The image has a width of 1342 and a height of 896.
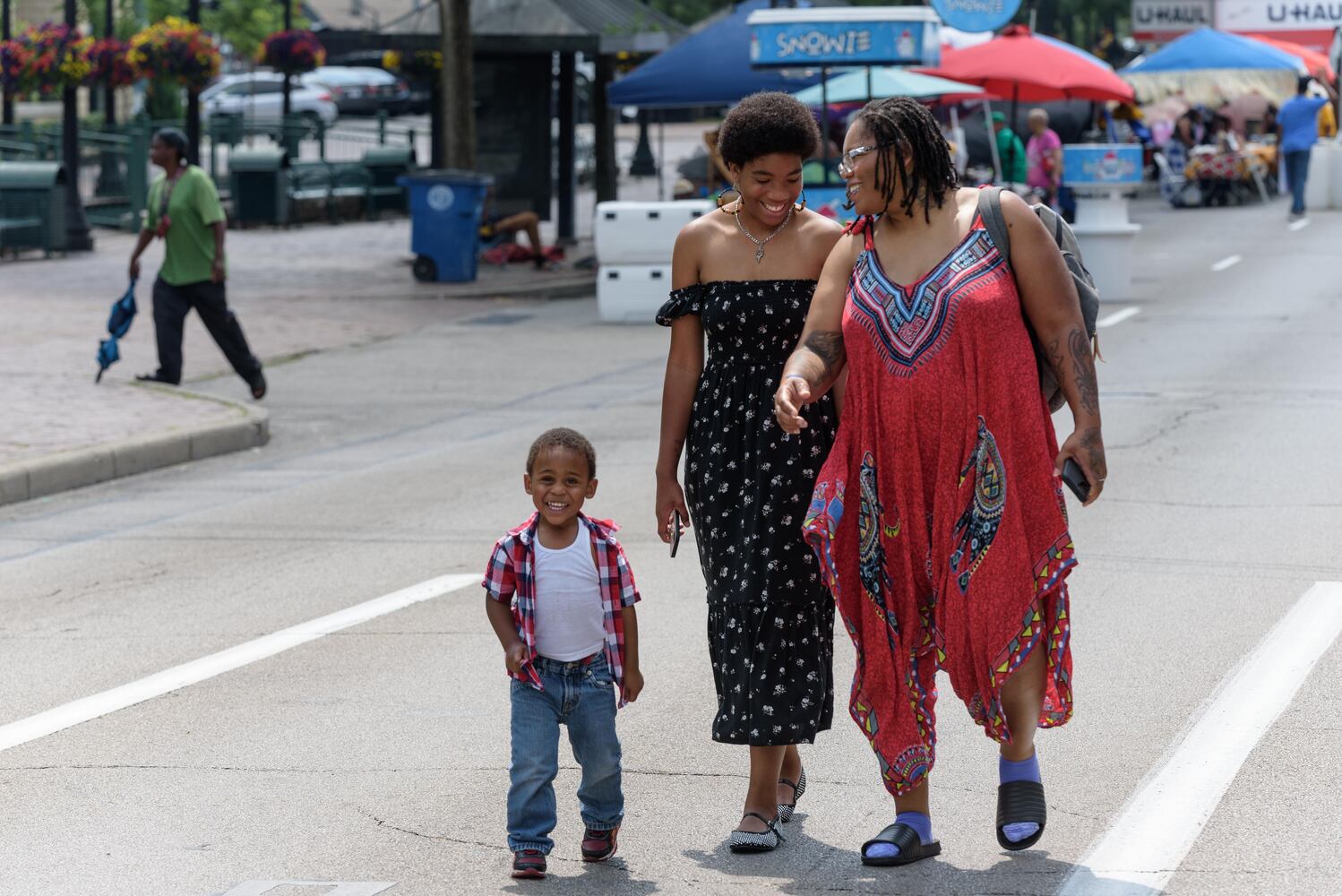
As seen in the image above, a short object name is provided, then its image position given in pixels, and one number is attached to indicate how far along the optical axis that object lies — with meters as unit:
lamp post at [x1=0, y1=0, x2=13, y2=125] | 35.72
